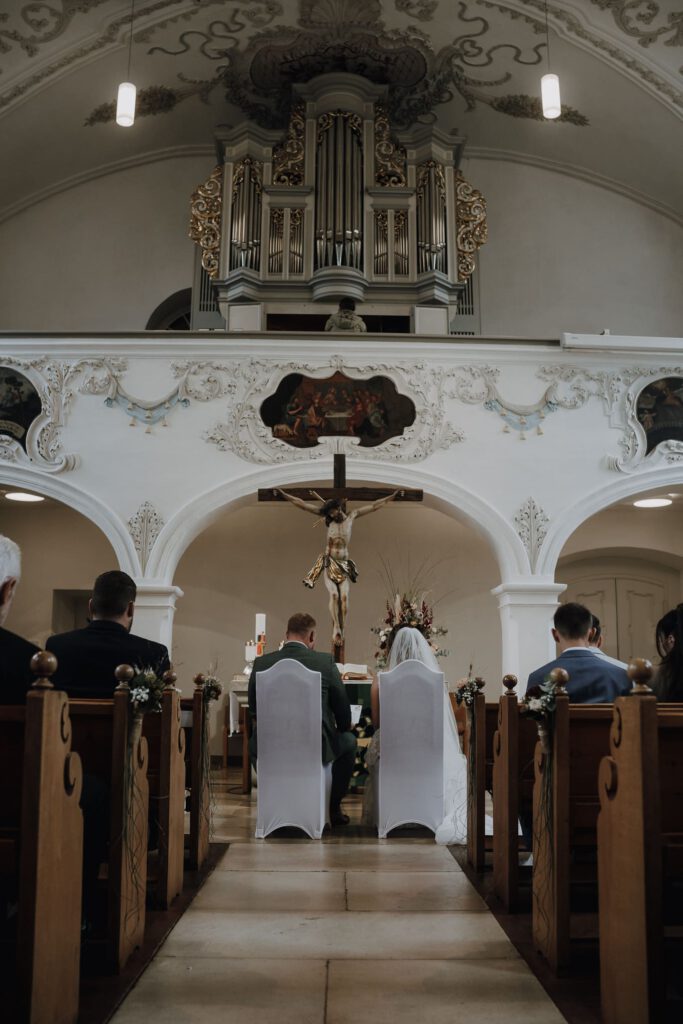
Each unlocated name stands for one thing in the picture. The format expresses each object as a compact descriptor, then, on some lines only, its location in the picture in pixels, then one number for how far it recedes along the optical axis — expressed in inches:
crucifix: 335.3
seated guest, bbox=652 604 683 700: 143.9
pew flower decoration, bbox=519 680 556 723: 130.0
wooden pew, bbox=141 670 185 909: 157.6
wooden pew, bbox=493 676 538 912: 157.1
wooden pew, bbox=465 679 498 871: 191.2
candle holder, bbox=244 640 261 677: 356.2
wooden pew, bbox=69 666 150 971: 124.4
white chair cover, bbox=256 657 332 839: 230.2
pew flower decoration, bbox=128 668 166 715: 130.6
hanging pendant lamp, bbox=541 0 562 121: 323.6
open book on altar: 309.0
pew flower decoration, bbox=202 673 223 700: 206.5
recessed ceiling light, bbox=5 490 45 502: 396.5
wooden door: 477.4
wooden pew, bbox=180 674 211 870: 188.1
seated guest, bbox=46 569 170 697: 154.6
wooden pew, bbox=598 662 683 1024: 96.7
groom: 237.6
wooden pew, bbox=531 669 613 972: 125.2
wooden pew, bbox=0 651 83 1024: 91.1
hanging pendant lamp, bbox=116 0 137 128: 328.8
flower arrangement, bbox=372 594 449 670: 279.3
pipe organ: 421.1
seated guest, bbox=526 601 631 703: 164.2
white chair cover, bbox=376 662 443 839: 233.6
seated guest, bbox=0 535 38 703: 112.7
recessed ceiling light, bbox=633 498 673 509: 419.5
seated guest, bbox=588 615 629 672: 181.0
